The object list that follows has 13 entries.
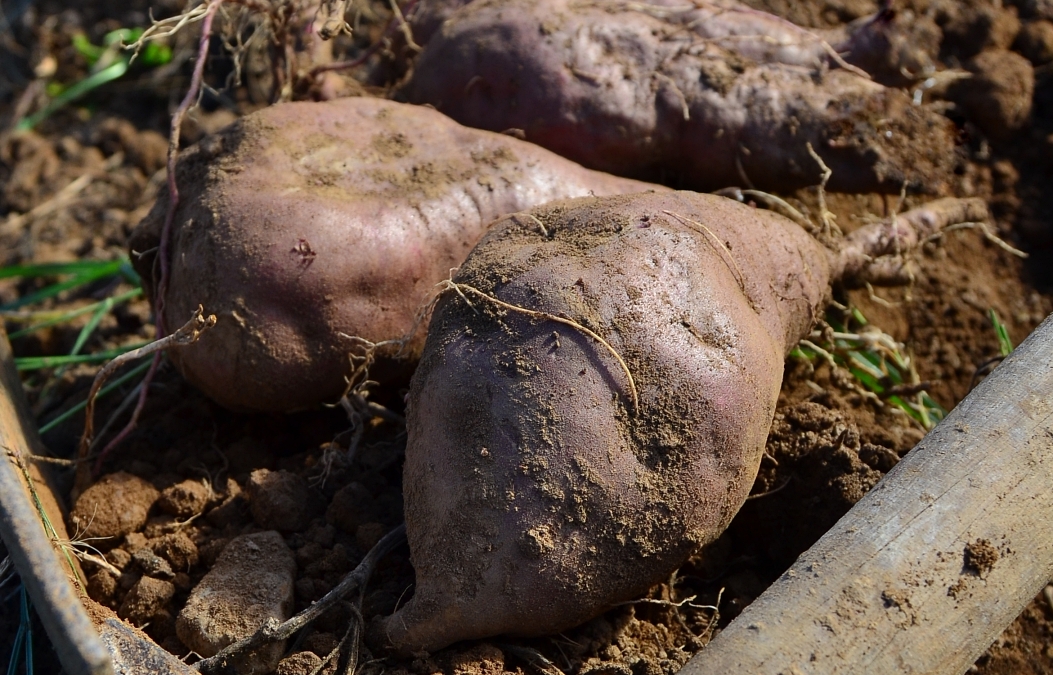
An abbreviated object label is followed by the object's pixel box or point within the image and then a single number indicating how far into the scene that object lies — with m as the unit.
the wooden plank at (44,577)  0.45
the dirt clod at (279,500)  0.54
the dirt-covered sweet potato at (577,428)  0.50
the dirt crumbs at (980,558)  0.48
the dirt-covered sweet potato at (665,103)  0.60
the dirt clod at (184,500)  0.55
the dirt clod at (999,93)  0.67
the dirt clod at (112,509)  0.54
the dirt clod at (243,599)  0.51
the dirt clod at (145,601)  0.52
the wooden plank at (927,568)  0.47
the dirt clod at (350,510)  0.54
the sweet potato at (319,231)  0.55
